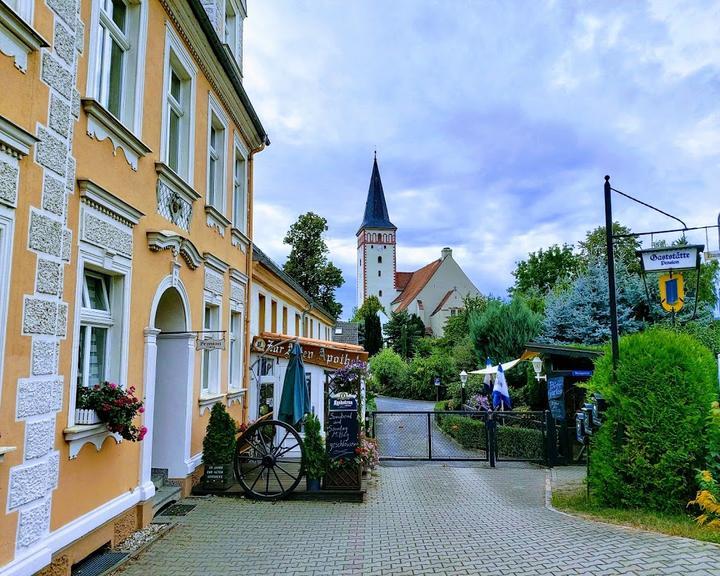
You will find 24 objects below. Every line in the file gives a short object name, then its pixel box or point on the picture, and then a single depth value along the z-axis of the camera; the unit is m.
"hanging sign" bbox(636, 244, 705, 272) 8.09
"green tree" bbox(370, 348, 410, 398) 42.25
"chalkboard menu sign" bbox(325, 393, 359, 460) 8.99
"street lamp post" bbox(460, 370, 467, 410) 21.06
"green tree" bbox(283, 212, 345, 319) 42.88
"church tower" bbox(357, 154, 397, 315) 84.88
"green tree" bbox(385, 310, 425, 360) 57.22
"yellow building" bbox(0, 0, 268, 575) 4.21
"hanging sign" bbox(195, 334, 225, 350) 8.52
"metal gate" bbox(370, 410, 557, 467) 13.15
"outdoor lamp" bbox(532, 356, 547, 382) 16.98
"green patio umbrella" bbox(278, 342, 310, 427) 10.23
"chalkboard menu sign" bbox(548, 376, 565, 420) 15.06
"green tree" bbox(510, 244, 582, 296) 48.09
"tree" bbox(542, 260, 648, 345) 23.48
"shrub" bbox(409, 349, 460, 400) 36.69
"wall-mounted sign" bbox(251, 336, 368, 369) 12.66
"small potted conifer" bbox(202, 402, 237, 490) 8.68
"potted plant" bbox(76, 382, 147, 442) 5.44
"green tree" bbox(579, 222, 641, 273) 35.25
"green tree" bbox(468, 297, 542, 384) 26.38
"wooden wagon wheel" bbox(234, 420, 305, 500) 8.68
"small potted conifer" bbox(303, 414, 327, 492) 8.85
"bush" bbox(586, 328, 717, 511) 7.53
